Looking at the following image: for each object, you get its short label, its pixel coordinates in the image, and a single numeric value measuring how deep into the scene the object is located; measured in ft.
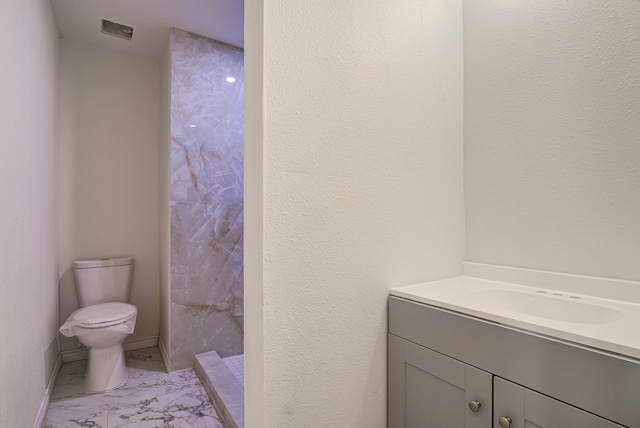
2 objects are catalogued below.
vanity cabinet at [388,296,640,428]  2.36
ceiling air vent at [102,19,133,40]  7.51
